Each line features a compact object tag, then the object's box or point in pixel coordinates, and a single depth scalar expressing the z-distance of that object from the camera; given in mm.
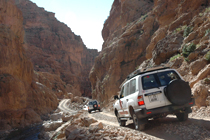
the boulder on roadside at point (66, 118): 21984
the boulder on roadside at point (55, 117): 30938
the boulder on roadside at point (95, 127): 7618
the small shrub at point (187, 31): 14470
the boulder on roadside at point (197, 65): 9891
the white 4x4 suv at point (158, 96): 5824
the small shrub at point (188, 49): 11938
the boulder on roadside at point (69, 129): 9366
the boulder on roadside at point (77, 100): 56641
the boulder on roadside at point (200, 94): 7632
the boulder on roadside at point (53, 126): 20294
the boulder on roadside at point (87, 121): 10173
